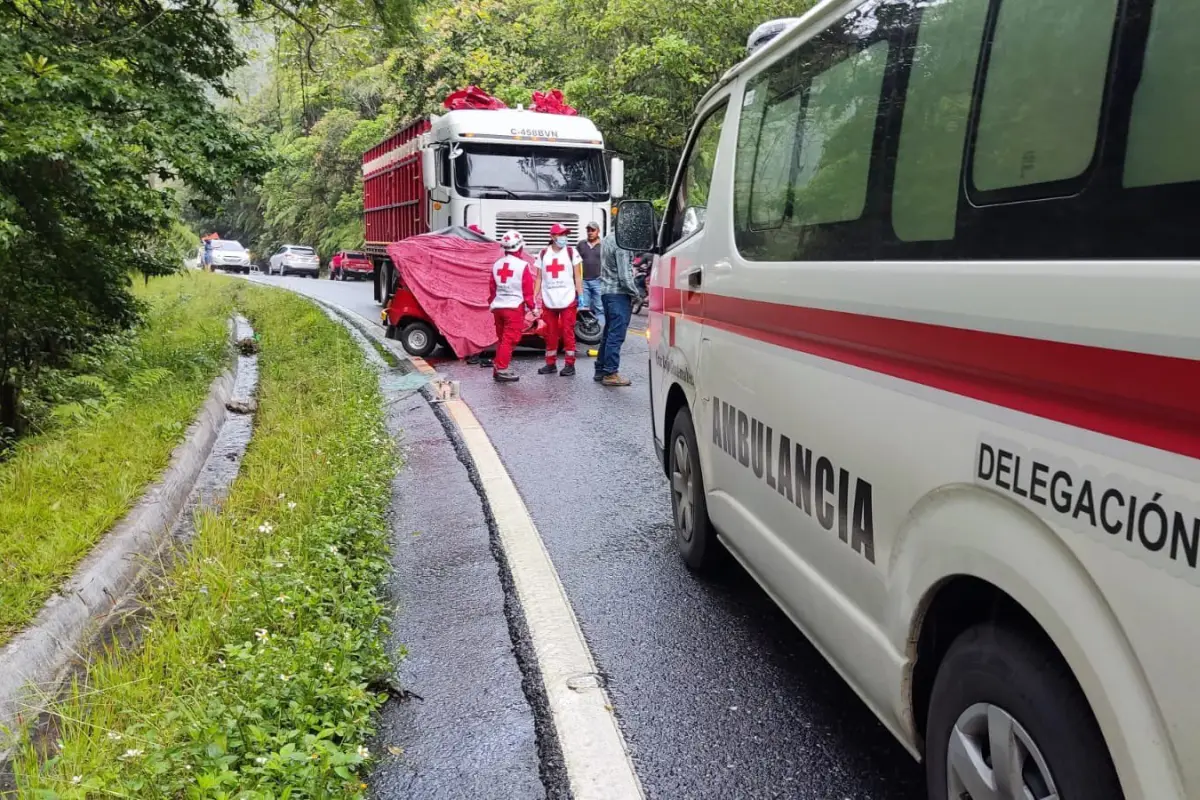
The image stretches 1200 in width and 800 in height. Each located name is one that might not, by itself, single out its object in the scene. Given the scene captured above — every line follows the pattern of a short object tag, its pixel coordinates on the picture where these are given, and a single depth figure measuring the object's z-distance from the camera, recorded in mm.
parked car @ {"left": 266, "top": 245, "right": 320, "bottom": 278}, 41656
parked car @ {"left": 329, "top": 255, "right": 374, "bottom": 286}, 37438
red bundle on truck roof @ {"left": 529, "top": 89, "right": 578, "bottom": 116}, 14305
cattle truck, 13336
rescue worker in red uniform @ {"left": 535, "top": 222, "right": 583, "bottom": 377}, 10188
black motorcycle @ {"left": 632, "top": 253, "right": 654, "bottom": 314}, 16891
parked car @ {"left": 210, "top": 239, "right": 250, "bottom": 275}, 42969
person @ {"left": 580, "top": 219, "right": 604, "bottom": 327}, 11289
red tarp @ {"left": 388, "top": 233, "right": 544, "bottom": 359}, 11641
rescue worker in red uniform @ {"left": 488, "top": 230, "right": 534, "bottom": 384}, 10031
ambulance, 1460
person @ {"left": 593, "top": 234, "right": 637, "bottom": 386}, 9469
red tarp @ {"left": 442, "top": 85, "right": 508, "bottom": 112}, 13938
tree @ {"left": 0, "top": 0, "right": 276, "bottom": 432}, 6695
